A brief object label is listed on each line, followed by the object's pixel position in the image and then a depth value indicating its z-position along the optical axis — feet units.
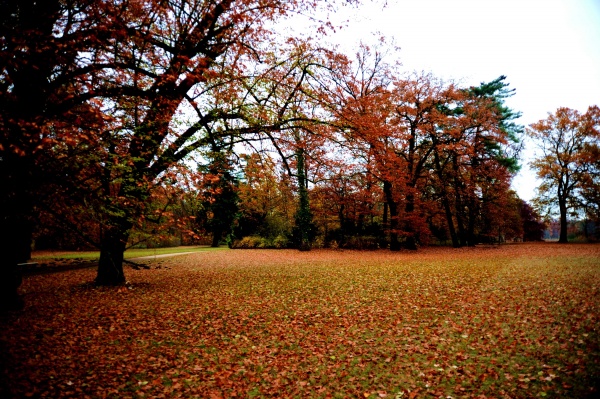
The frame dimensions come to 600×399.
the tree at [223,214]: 105.92
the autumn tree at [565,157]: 102.53
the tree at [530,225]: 150.51
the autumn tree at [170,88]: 24.48
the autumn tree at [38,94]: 17.44
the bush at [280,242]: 93.50
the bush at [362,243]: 88.53
